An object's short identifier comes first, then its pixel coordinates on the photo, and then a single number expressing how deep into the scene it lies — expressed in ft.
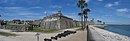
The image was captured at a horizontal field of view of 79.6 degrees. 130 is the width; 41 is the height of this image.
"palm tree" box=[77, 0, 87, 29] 81.34
